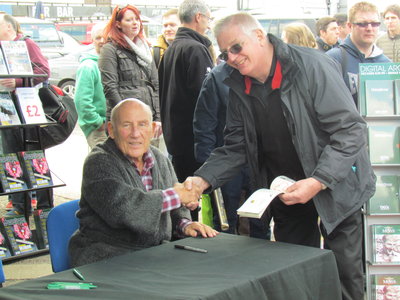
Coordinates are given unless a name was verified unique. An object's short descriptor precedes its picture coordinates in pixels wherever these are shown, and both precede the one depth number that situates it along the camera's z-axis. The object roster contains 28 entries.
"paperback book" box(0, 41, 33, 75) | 5.09
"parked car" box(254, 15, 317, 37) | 14.34
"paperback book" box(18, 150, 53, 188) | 5.23
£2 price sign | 5.24
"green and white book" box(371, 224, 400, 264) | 3.76
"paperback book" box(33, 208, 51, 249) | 5.26
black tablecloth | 2.04
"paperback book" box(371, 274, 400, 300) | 3.76
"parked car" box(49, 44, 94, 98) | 14.77
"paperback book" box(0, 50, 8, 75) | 5.05
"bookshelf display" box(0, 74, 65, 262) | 5.04
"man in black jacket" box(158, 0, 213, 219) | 4.55
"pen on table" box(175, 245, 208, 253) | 2.53
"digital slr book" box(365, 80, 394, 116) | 3.71
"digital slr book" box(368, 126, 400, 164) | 3.72
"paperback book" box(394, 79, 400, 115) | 3.71
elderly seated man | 2.75
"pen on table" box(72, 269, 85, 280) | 2.20
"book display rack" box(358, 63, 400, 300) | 3.71
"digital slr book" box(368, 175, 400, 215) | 3.73
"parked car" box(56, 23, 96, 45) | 21.23
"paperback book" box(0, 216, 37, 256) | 5.05
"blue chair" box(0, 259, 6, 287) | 2.93
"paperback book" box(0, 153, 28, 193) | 5.07
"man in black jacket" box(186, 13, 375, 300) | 2.83
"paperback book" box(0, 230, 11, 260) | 4.99
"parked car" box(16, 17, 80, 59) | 16.31
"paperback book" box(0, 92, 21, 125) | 5.10
